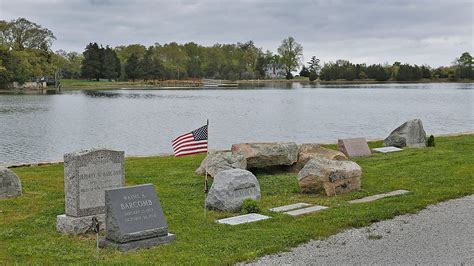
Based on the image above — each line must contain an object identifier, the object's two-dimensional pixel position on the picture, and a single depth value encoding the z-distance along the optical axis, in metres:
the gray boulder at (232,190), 11.91
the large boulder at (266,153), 15.91
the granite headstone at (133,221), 9.08
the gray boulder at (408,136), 23.00
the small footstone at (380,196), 12.96
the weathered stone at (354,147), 20.45
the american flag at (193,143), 13.42
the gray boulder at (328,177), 13.54
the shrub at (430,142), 23.19
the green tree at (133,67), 150.52
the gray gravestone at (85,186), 10.31
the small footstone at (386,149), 21.86
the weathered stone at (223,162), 15.03
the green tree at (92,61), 140.38
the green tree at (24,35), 107.31
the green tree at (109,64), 142.38
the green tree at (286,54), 199.25
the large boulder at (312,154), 16.69
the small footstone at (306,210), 11.57
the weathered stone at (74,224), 10.22
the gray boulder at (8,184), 13.22
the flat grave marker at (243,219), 10.84
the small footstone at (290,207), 11.91
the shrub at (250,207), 11.68
